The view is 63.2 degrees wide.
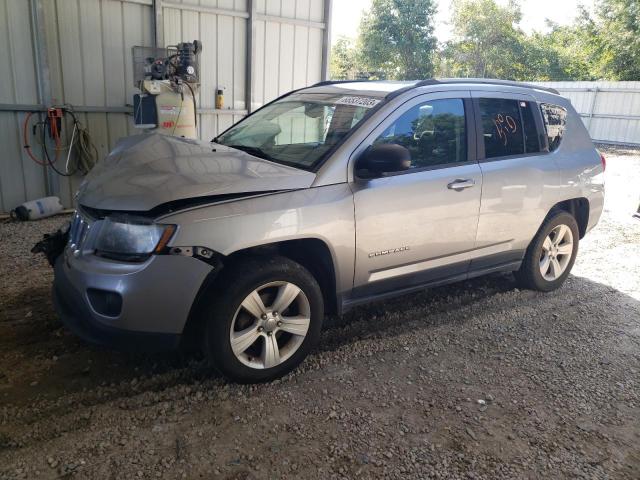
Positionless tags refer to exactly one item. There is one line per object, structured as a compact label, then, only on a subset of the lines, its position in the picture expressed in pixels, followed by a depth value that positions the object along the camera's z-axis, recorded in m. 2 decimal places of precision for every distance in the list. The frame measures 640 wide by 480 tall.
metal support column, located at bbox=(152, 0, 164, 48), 7.16
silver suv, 2.76
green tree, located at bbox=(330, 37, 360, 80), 34.62
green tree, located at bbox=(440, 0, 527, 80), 32.66
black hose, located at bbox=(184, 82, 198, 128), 6.86
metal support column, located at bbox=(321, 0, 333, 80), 8.81
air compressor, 6.57
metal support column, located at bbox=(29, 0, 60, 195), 6.29
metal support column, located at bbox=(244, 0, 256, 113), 8.01
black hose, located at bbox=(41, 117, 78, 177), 6.69
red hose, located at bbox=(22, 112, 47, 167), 6.58
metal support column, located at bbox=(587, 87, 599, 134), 21.41
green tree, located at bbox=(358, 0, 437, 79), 29.86
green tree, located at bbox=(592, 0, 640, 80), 26.75
